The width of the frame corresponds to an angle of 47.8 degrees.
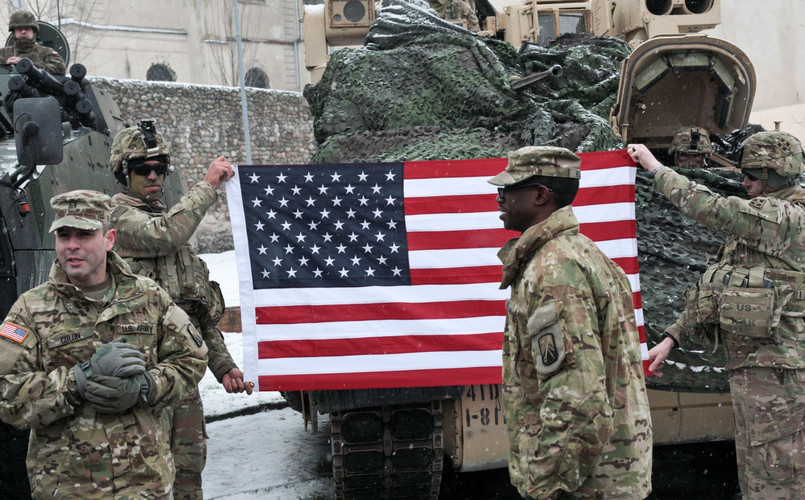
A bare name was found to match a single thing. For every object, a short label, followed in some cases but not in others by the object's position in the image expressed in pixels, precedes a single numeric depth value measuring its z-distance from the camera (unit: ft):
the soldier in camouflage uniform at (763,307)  12.05
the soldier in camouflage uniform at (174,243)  12.71
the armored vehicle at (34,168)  12.57
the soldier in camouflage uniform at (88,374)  8.96
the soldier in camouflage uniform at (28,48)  21.63
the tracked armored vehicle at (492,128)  14.46
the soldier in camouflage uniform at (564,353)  7.86
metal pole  55.85
